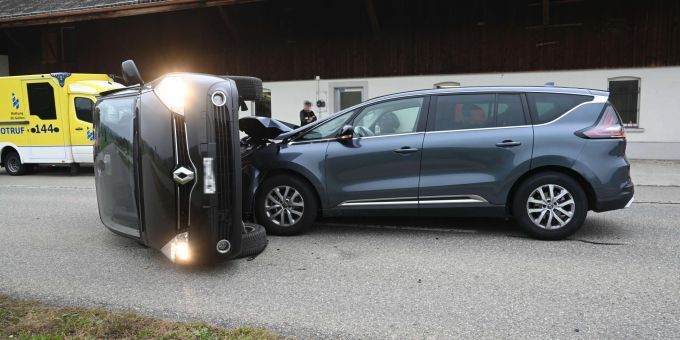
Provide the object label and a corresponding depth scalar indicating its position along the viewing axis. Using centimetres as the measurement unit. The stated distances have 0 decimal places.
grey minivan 554
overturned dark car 430
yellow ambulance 1276
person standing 1231
